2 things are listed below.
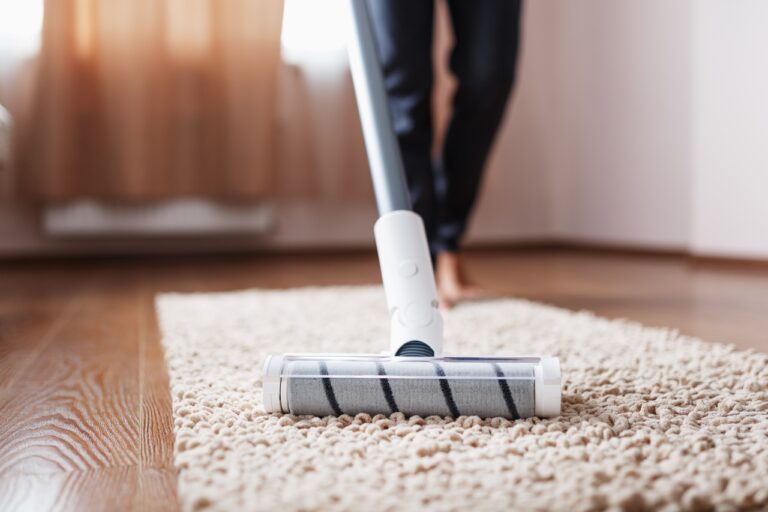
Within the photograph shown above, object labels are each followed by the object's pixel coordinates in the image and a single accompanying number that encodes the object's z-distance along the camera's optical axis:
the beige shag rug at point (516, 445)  0.52
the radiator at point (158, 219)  2.69
